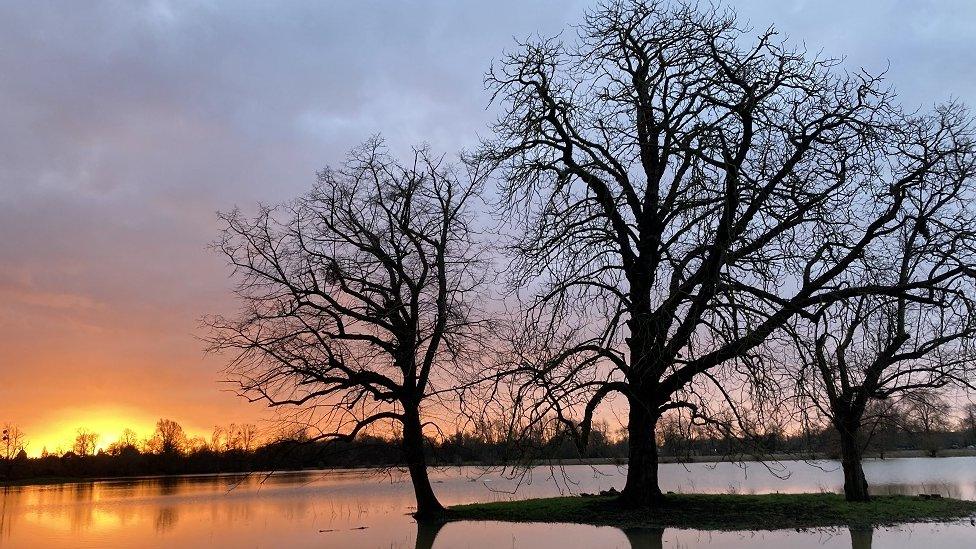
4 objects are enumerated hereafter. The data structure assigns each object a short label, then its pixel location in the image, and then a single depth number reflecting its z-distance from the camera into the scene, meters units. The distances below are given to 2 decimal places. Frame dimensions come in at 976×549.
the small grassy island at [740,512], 15.75
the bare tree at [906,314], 8.86
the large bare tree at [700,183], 10.27
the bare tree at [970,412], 17.27
